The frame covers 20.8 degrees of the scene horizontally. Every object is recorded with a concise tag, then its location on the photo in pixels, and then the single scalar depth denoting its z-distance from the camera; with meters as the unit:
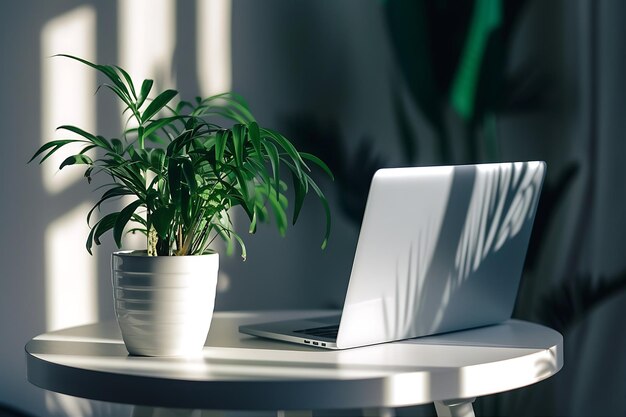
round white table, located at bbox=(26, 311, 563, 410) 1.76
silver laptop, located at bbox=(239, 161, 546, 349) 1.88
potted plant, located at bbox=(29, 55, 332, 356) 1.87
